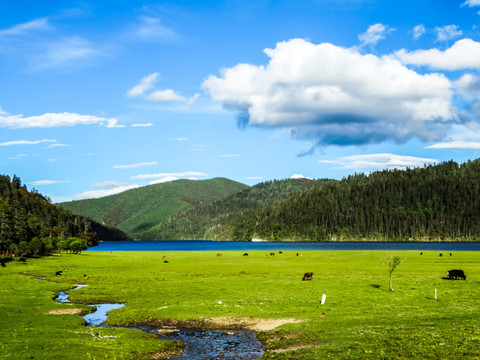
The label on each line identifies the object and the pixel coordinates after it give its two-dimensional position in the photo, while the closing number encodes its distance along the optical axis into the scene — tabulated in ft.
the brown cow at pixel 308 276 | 222.09
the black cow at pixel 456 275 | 212.97
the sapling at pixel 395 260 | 193.02
